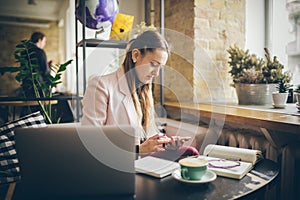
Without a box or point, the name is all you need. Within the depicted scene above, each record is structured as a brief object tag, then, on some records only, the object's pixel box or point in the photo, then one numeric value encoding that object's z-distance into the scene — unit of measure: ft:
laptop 2.81
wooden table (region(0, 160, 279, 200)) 3.10
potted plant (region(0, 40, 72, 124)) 7.35
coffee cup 3.37
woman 4.97
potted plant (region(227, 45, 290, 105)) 6.95
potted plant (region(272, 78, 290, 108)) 6.45
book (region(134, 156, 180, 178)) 3.69
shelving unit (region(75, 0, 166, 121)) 6.81
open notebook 3.73
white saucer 3.34
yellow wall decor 7.20
